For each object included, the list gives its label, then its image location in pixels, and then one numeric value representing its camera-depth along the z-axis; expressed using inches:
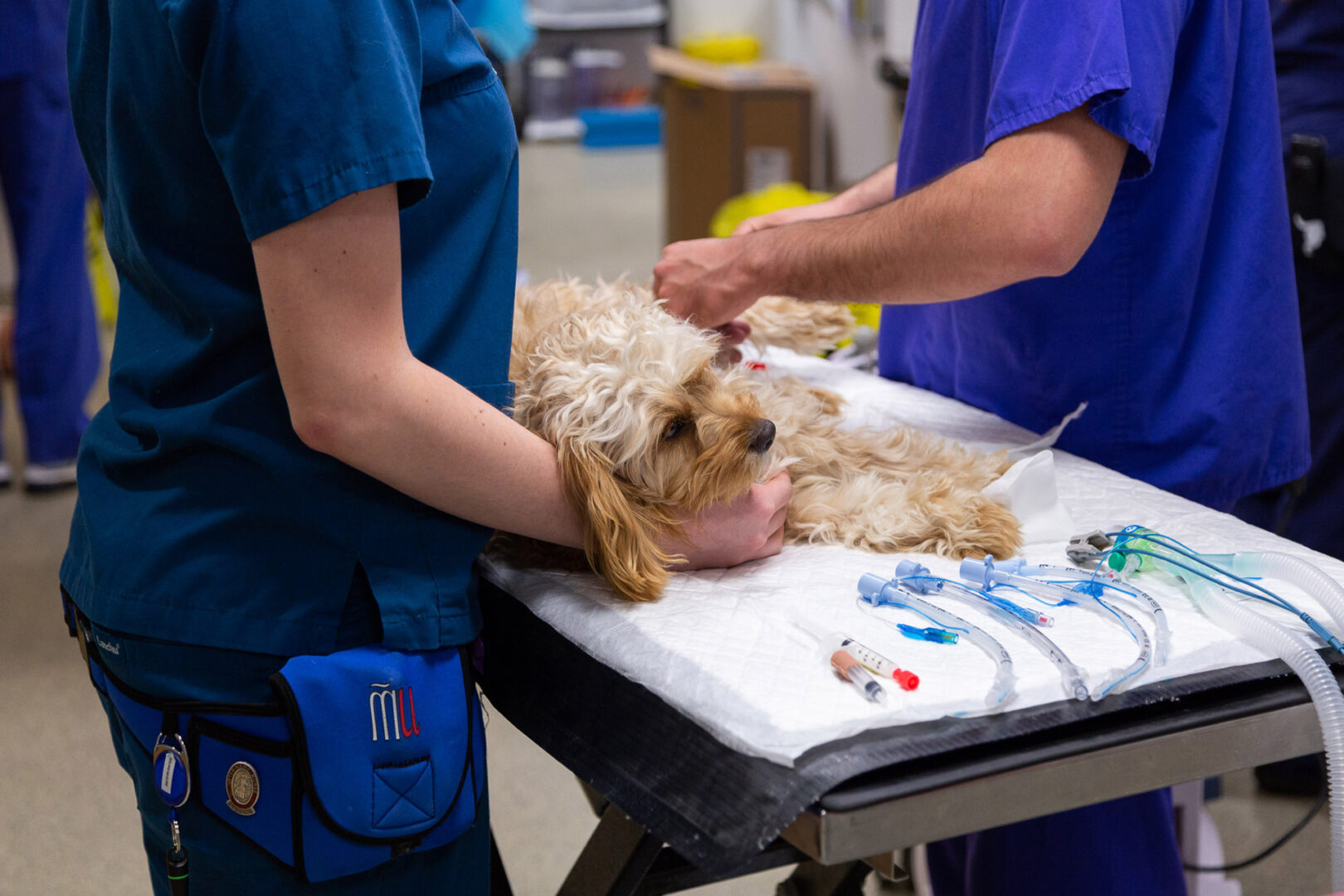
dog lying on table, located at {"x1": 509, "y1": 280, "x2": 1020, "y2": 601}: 46.0
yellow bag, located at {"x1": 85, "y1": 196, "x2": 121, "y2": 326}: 202.8
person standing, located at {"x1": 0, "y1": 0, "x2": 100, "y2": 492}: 136.7
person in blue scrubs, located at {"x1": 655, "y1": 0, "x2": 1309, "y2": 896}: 50.3
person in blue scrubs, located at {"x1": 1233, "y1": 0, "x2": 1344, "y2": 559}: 92.4
